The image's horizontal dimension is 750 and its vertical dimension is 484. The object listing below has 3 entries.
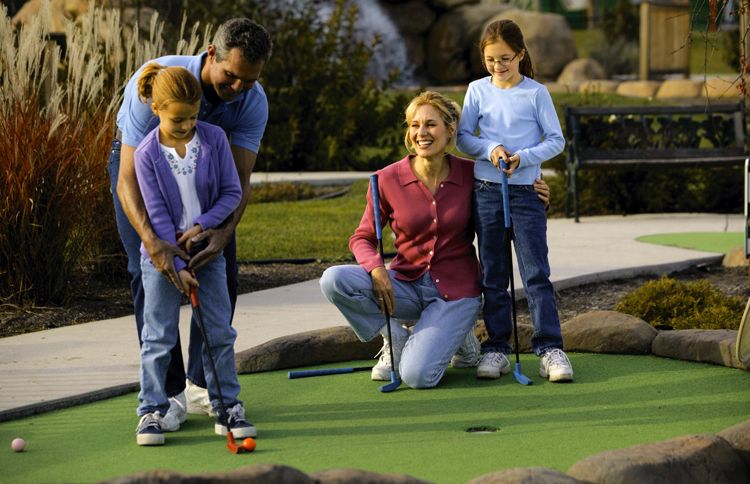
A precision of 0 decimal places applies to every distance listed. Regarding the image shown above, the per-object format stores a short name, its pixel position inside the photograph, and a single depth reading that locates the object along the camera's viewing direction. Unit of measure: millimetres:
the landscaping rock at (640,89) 22734
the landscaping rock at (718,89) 21484
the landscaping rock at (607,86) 22375
